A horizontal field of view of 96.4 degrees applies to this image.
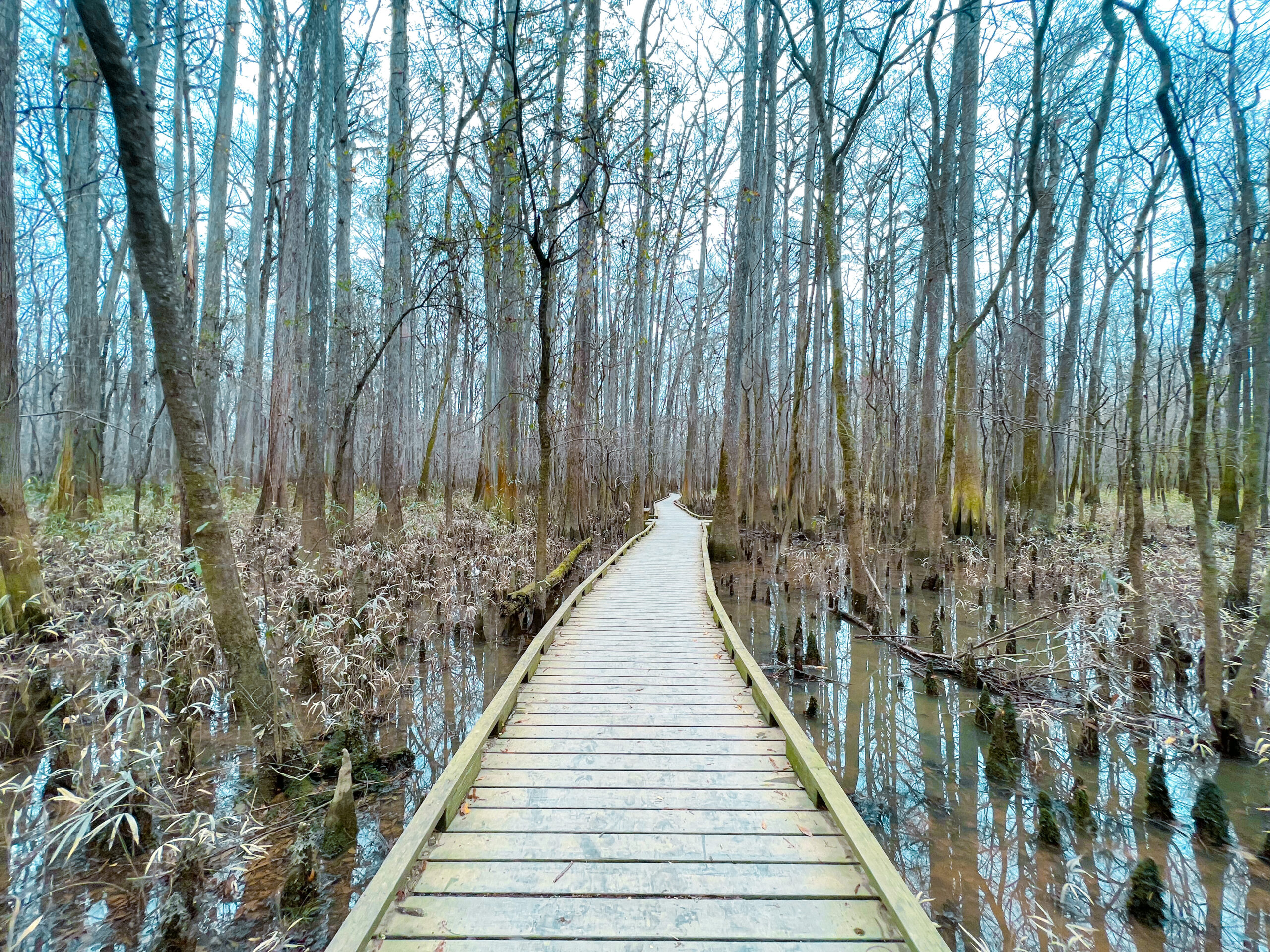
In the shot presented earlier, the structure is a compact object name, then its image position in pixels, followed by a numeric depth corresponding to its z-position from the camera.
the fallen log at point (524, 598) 6.15
